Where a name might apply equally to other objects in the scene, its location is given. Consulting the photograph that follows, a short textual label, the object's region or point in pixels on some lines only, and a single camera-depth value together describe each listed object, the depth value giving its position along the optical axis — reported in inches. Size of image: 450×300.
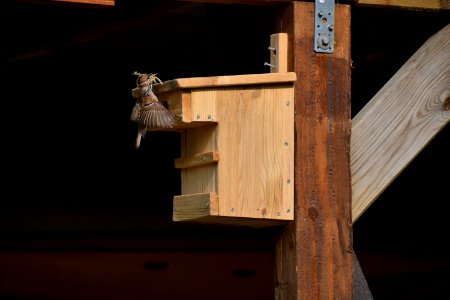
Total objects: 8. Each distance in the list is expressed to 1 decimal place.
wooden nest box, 247.3
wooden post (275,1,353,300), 255.8
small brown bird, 251.0
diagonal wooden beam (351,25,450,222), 266.5
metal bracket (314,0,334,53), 261.0
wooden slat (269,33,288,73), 257.0
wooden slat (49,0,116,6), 241.9
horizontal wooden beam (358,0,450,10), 270.8
